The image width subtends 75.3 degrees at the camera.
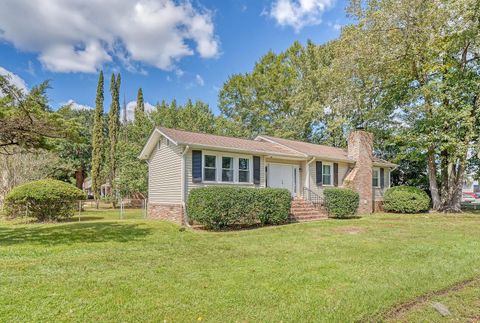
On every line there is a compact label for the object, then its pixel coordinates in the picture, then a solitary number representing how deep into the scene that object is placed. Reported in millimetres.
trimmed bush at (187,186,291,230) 11527
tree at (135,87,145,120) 34612
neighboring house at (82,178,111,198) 44938
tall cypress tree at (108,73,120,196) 29156
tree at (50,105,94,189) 36034
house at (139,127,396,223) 13352
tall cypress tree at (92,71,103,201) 30016
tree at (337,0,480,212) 16750
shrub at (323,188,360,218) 15875
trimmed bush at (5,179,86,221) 13930
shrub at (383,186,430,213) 19125
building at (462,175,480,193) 22131
